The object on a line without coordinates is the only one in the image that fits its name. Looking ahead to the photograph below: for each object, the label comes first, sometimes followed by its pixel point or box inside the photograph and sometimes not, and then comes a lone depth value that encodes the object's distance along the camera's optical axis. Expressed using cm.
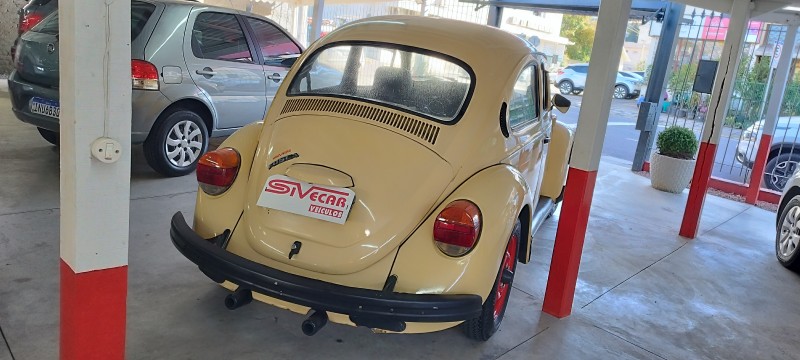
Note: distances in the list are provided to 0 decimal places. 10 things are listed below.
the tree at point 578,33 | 2947
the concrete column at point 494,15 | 1041
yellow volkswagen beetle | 260
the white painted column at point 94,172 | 171
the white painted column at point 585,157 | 332
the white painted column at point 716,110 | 560
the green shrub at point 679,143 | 795
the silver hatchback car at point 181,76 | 494
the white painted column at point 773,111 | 757
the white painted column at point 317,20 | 807
